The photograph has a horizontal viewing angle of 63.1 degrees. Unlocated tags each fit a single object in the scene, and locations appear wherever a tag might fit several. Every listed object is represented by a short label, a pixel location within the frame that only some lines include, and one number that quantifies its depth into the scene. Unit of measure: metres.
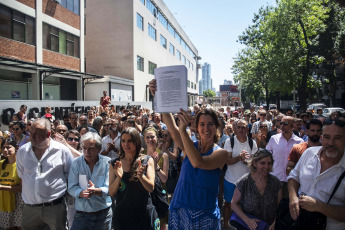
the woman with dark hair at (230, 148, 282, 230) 3.26
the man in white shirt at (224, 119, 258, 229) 4.81
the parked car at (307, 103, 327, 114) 29.51
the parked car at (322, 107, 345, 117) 24.38
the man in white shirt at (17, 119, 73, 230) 3.38
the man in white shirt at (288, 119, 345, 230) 2.59
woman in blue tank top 2.62
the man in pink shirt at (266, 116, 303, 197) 4.99
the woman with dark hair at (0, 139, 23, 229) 4.02
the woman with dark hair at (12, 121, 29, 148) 5.61
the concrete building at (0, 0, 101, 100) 15.70
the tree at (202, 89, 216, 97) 127.64
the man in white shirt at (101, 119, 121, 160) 5.81
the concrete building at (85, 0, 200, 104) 28.17
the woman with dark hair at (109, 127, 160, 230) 3.02
